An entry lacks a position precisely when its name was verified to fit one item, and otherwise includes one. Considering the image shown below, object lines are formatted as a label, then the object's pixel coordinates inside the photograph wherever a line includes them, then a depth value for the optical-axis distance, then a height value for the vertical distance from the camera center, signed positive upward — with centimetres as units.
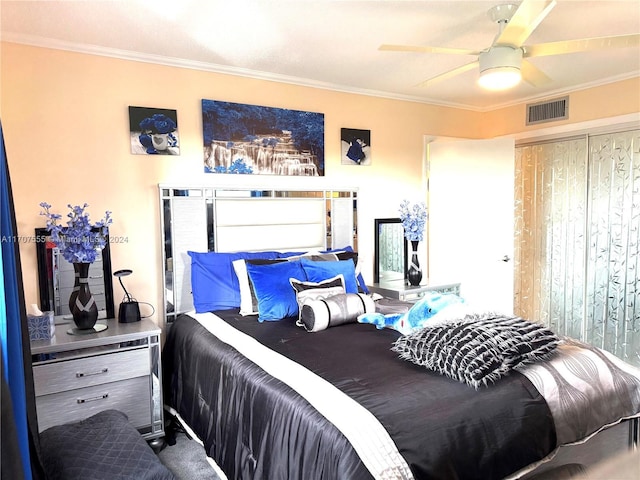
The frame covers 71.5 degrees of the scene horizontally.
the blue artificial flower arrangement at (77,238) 252 -12
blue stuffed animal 231 -54
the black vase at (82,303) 255 -50
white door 408 -10
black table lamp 276 -59
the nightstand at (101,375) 234 -88
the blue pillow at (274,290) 277 -49
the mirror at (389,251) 411 -39
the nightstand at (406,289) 365 -68
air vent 406 +89
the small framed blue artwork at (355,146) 389 +57
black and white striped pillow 172 -58
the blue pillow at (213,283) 299 -48
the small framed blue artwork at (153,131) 299 +57
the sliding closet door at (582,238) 377 -30
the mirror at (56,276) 272 -37
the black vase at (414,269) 388 -53
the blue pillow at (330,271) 302 -41
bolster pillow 253 -59
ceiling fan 192 +76
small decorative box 240 -59
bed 145 -75
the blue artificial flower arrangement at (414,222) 393 -12
